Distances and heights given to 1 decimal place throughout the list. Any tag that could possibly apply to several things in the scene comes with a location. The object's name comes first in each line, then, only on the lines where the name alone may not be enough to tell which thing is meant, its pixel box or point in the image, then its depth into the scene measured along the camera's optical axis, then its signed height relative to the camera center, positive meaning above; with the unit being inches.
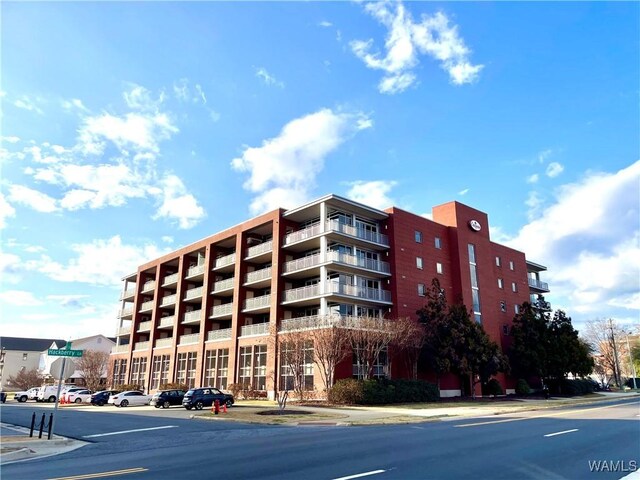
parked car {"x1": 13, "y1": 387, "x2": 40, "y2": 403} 1877.5 -65.1
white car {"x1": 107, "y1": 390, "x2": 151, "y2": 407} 1416.1 -58.7
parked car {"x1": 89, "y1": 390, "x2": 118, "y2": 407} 1531.7 -61.4
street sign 653.9 +35.0
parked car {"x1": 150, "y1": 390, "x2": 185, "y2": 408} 1305.4 -52.2
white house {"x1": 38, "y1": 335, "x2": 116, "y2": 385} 3503.0 +256.7
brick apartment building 1509.6 +351.8
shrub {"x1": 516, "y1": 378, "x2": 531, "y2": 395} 1732.3 -23.2
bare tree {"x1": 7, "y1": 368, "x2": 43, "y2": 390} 2910.9 -8.5
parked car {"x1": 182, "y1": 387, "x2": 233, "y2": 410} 1176.2 -46.0
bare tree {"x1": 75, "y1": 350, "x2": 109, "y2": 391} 2559.1 +64.3
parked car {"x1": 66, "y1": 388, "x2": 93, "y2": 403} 1679.9 -63.7
